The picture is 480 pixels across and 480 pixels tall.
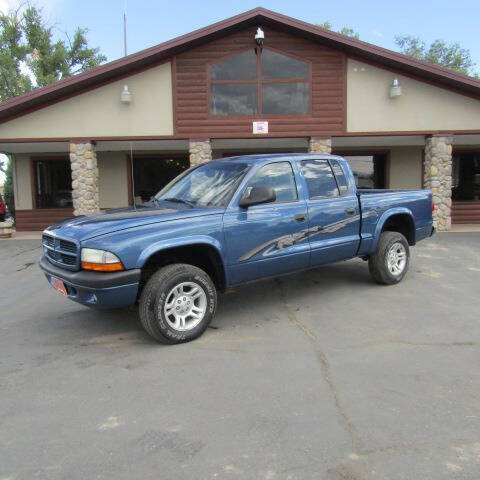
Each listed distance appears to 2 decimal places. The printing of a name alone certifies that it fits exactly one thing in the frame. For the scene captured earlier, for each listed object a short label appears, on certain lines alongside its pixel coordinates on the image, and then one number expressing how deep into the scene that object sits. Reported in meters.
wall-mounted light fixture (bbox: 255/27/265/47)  11.95
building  12.41
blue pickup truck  4.43
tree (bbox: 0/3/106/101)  26.53
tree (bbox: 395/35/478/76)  42.03
